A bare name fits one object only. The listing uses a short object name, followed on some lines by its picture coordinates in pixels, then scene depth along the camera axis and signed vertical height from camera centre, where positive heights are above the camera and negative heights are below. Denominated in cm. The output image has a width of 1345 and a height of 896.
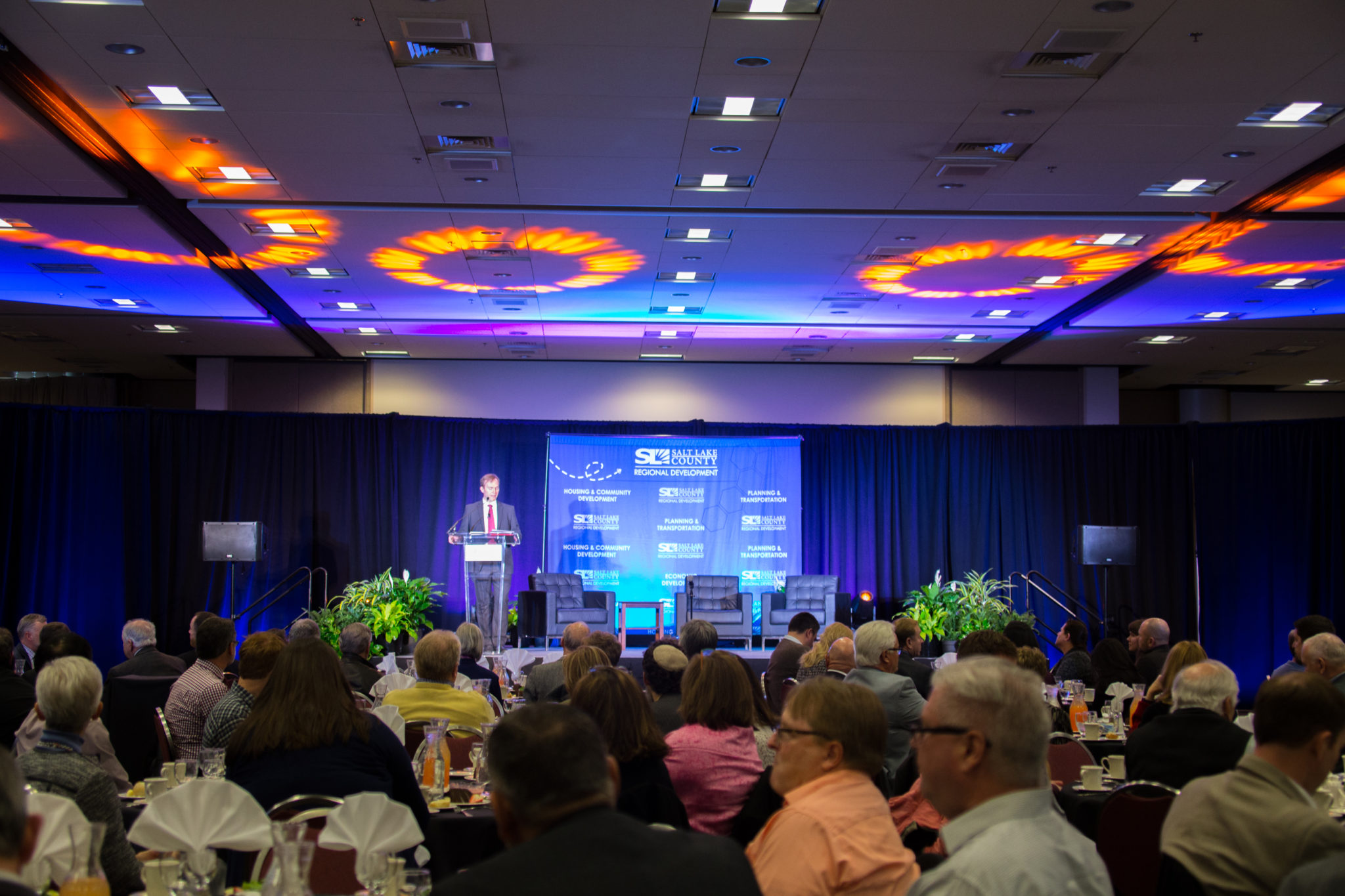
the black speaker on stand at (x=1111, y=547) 1308 -15
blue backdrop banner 1443 +26
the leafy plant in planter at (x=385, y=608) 1252 -86
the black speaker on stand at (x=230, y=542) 1235 -11
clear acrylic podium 1172 -23
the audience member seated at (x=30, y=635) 818 -76
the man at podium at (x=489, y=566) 1202 -31
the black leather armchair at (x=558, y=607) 1204 -84
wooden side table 1332 -96
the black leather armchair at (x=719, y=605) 1259 -82
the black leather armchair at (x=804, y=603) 1321 -83
